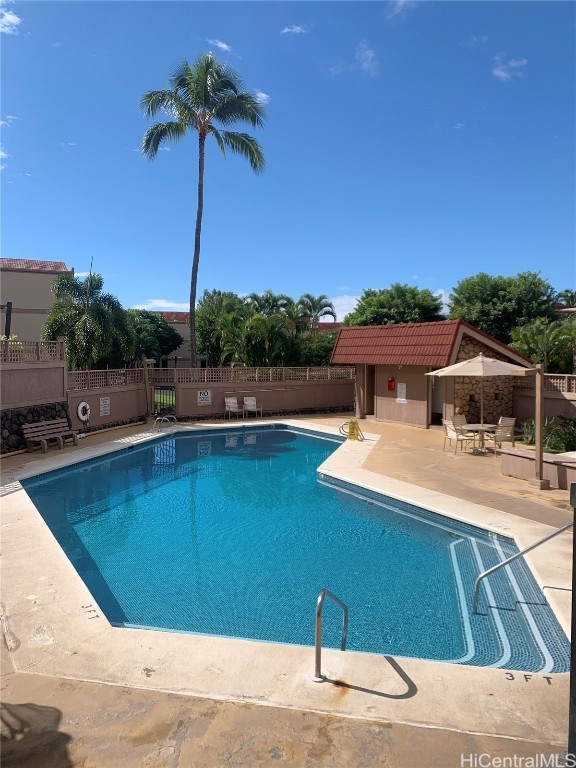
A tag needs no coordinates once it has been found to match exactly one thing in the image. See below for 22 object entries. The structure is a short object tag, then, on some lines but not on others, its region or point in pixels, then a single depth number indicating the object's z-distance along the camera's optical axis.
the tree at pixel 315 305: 44.56
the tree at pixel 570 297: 52.04
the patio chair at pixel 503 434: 14.66
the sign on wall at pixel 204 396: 23.48
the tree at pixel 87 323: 21.94
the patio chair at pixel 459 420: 15.88
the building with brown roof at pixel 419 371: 19.03
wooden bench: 15.92
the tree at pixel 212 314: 40.12
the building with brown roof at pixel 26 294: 38.50
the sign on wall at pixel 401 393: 21.27
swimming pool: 5.95
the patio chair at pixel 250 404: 23.64
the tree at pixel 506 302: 32.25
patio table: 15.35
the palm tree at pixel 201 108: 22.78
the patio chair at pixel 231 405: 23.52
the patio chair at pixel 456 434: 15.34
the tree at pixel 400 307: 36.12
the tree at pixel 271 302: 39.84
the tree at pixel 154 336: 42.69
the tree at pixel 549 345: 20.59
